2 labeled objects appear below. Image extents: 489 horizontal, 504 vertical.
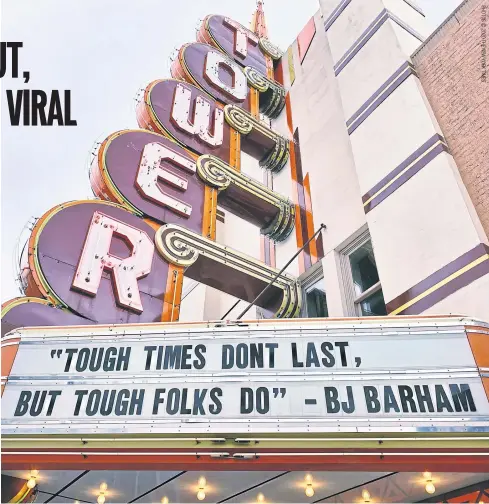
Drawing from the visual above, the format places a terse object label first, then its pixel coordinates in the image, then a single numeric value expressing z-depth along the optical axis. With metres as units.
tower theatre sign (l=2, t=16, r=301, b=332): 6.94
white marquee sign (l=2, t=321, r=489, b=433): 4.45
